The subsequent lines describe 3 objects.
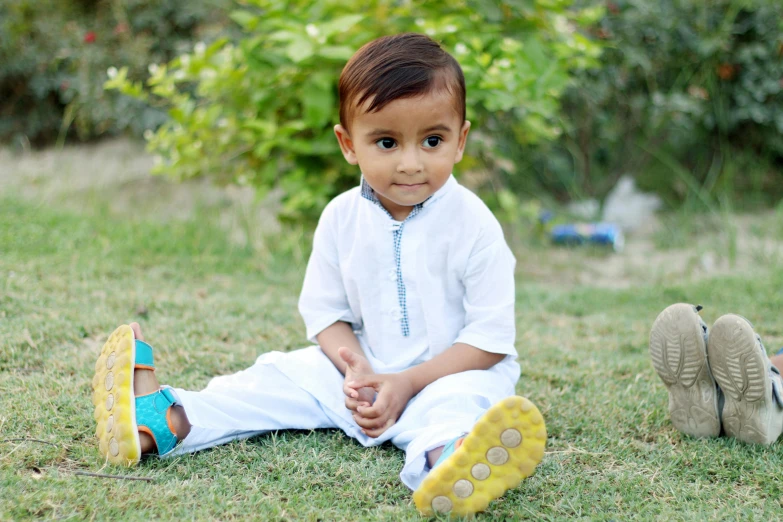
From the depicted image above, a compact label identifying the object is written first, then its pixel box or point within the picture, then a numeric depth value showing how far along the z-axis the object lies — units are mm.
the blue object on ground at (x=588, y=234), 4484
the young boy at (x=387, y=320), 1780
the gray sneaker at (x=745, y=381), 1825
